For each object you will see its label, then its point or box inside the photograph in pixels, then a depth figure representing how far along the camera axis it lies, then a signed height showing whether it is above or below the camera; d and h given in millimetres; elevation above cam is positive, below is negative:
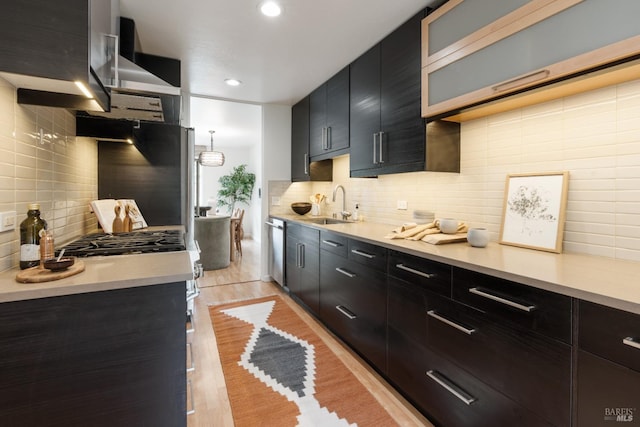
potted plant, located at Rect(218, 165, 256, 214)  7797 +549
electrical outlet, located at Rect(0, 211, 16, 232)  1178 -50
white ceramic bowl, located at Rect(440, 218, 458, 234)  1914 -101
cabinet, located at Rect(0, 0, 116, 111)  1035 +577
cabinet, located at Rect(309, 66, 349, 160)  2971 +972
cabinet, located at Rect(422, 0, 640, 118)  1177 +762
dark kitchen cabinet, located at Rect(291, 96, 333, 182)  3830 +681
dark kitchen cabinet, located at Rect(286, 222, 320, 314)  2883 -559
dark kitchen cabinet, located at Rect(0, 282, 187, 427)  1003 -533
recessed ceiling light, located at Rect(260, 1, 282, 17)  1971 +1318
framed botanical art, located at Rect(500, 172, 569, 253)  1567 +1
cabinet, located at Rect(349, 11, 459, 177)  2076 +743
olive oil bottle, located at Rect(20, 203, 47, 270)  1227 -125
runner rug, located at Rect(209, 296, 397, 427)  1647 -1095
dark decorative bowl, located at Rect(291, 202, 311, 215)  3967 +28
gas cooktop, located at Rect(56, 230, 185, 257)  1572 -204
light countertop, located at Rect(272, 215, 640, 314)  928 -231
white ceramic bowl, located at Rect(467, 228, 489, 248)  1685 -153
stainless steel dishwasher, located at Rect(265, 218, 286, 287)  3697 -507
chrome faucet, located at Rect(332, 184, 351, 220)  3471 +126
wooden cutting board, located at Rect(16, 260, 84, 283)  1057 -239
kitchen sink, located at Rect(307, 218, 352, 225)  3473 -129
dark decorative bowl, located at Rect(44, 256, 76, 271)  1132 -208
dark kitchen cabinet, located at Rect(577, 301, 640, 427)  847 -454
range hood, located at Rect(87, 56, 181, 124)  1481 +586
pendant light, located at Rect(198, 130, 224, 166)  5328 +882
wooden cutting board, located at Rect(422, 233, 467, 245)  1790 -170
